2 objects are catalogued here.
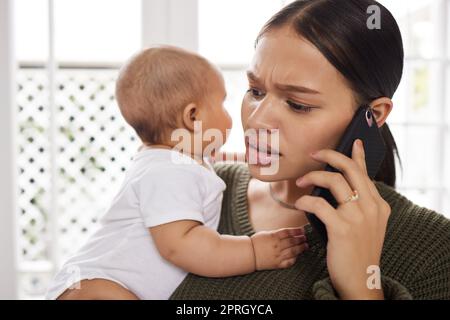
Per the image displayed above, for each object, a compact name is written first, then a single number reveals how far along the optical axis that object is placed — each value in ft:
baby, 3.35
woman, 3.02
